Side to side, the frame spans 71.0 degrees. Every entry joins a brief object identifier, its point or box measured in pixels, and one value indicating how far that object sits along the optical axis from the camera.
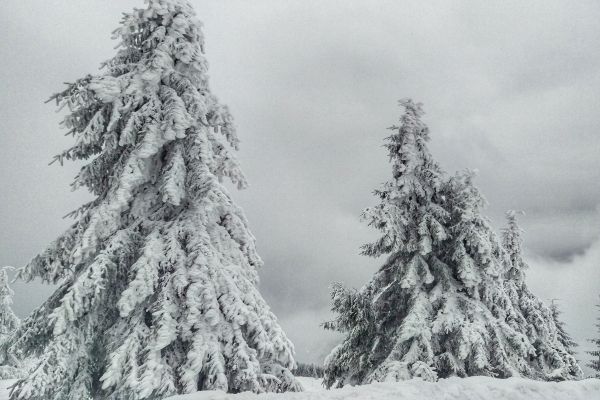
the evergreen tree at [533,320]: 13.97
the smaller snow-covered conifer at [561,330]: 33.65
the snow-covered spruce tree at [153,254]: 7.86
